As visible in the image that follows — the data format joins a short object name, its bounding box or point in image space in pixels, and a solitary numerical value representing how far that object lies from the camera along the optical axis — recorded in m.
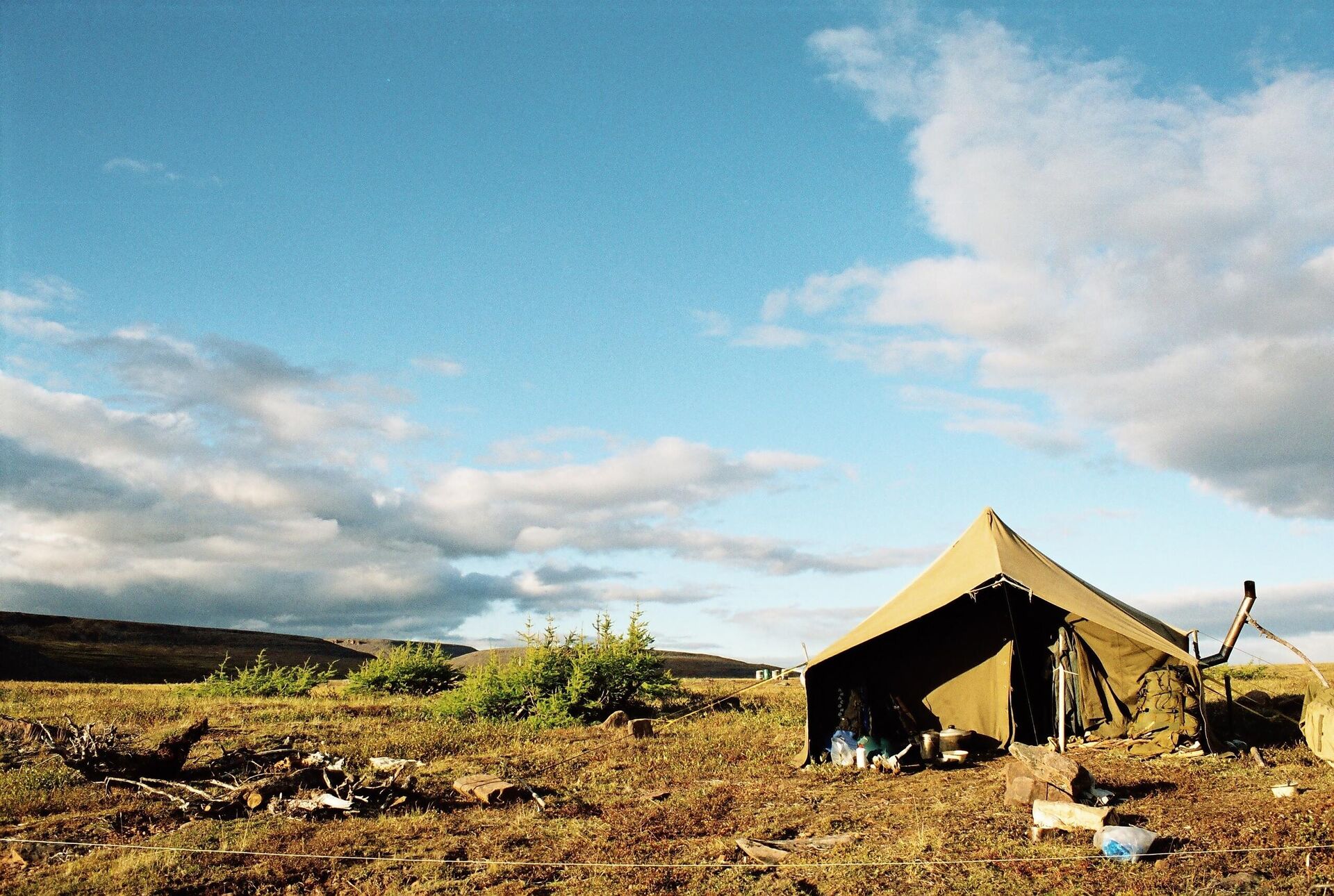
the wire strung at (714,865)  7.71
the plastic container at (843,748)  12.75
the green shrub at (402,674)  22.38
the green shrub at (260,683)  22.41
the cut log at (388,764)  12.12
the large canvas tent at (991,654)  13.44
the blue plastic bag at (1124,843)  7.71
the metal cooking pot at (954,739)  13.62
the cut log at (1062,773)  9.37
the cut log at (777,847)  8.04
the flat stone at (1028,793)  9.43
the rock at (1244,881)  6.94
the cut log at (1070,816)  8.41
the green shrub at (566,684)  17.39
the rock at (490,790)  10.47
